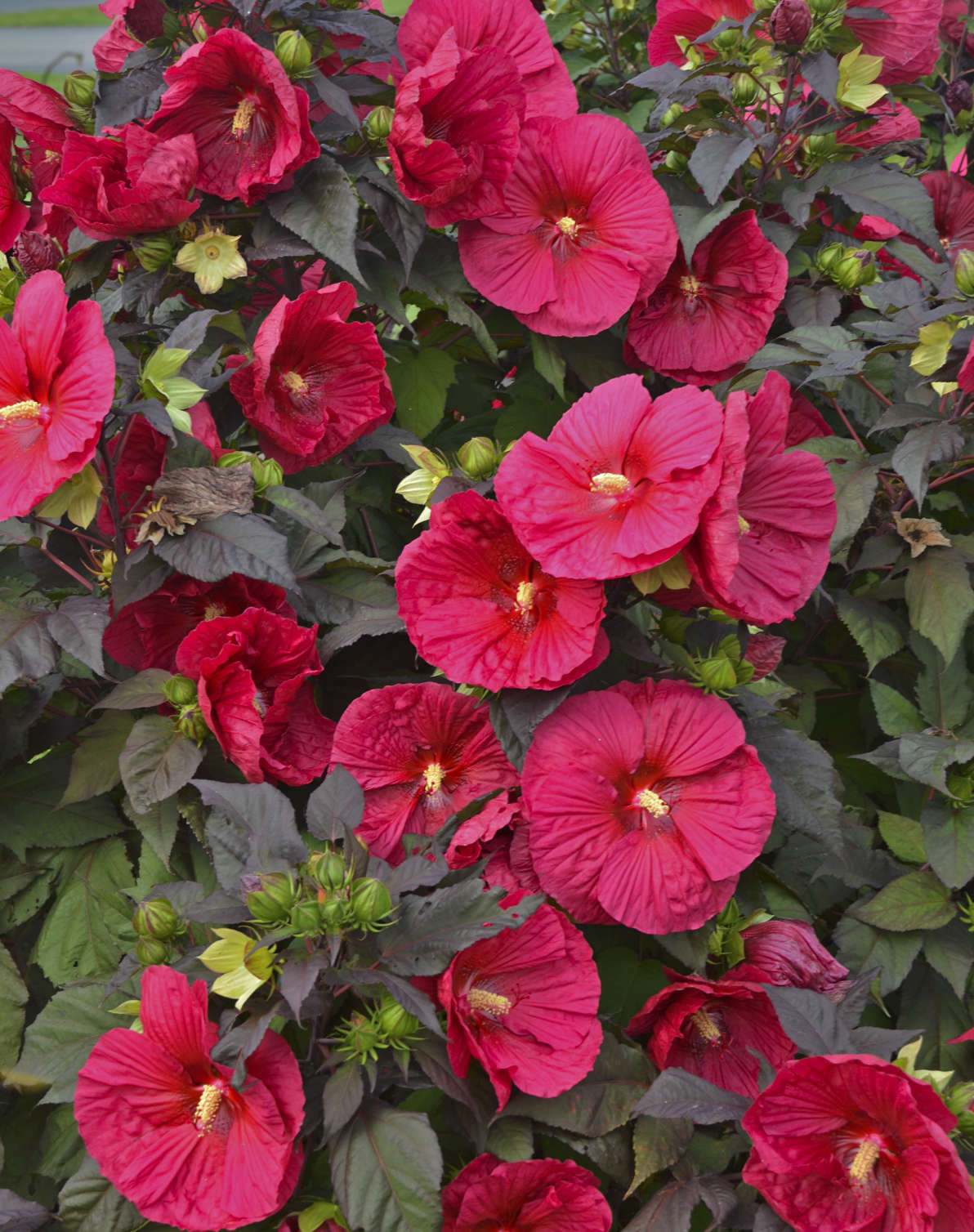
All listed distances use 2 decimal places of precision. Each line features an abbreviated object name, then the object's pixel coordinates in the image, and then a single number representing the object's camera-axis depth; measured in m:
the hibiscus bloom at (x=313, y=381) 1.25
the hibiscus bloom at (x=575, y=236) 1.35
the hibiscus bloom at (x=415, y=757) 1.16
